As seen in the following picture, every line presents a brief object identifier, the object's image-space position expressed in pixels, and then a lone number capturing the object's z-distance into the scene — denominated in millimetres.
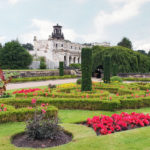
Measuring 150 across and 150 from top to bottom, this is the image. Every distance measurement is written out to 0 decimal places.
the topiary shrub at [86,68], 12039
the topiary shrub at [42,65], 39500
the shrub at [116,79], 19103
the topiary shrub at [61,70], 28525
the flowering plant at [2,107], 7150
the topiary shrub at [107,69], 17109
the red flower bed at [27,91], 10762
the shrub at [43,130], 4625
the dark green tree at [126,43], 66438
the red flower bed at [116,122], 5512
